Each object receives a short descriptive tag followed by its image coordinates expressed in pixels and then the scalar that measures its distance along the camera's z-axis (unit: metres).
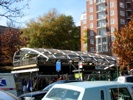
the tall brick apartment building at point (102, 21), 88.62
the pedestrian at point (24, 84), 30.27
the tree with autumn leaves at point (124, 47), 36.59
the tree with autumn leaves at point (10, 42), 22.04
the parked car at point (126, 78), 19.88
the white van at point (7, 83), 15.76
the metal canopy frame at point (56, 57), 39.88
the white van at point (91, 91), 6.97
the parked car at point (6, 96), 5.83
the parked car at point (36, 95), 12.94
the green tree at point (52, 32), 66.75
